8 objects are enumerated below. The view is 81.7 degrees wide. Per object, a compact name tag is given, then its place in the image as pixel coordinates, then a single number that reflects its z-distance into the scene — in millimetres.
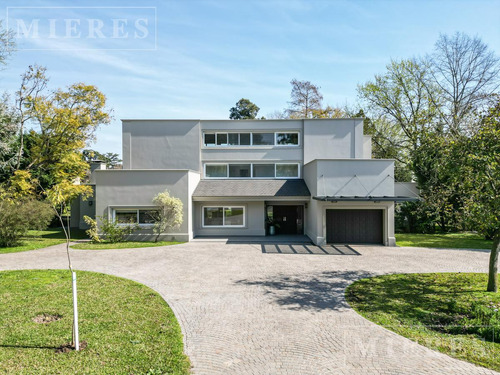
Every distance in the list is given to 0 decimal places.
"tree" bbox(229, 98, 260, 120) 49031
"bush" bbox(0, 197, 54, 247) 15836
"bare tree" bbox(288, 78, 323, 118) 38844
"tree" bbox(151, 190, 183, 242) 17938
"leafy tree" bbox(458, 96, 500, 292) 7821
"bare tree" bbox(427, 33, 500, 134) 24891
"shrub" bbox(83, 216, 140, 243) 17781
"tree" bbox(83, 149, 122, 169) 60812
